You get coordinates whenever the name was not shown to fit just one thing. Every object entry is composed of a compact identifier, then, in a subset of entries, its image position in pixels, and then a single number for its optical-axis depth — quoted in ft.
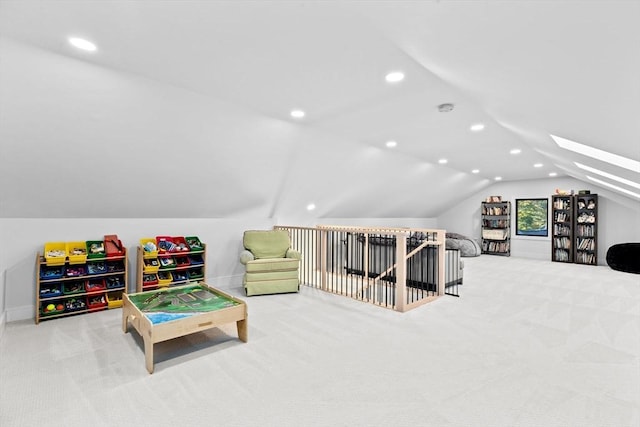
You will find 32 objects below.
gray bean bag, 30.19
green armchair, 15.81
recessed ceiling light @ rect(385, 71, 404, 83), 9.11
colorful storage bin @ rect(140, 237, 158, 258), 14.49
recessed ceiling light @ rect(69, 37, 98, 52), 7.55
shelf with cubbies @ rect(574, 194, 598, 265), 26.71
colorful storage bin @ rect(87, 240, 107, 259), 13.30
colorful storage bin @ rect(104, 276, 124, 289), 13.78
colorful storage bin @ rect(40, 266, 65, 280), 12.28
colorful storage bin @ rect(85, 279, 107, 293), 13.18
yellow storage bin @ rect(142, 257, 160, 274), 14.52
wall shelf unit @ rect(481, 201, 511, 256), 31.81
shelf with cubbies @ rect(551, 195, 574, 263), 27.76
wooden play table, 8.53
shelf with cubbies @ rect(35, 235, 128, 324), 12.29
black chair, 22.48
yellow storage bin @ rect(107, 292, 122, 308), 13.57
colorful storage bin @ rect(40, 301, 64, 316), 12.17
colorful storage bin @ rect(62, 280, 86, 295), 12.77
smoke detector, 11.84
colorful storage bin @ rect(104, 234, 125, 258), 13.77
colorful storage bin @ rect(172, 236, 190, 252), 15.68
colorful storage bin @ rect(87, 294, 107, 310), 13.15
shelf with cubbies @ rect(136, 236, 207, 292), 14.61
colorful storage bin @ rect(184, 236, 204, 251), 16.07
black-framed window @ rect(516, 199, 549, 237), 30.04
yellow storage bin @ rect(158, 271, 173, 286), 14.97
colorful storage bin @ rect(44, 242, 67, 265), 12.32
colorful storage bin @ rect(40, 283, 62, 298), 12.22
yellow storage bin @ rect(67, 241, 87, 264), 12.72
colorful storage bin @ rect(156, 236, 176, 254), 15.28
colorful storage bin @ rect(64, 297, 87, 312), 12.68
